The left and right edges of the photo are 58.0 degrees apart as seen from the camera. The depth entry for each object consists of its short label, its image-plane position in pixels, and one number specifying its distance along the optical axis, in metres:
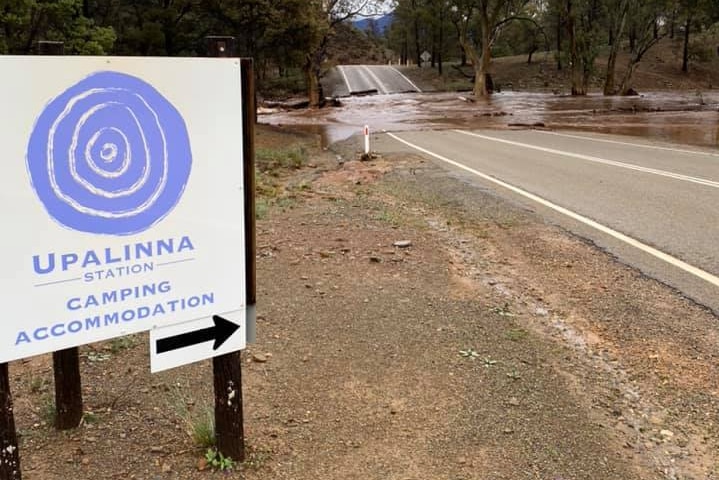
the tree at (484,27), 46.38
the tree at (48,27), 14.66
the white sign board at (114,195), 2.27
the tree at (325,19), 39.31
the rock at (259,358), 4.33
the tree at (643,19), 43.72
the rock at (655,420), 3.59
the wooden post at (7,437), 2.40
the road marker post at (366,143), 16.41
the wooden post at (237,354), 2.76
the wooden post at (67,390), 3.26
